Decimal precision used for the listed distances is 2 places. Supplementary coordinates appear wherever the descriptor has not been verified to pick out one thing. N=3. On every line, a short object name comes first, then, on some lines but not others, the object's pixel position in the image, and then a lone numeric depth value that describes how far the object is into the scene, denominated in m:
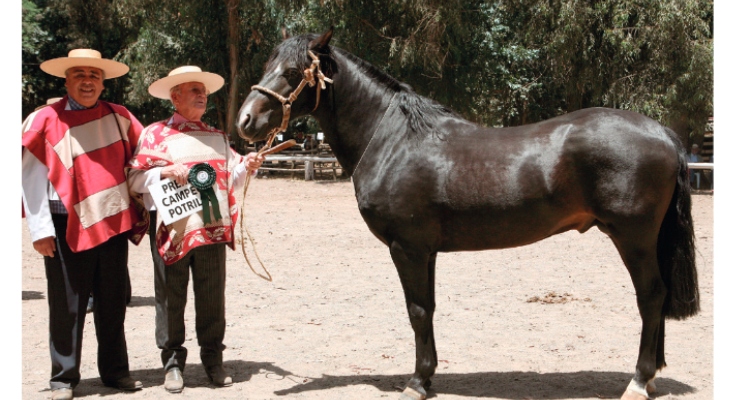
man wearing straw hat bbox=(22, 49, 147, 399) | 4.03
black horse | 3.85
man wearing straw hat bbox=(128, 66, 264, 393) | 4.27
